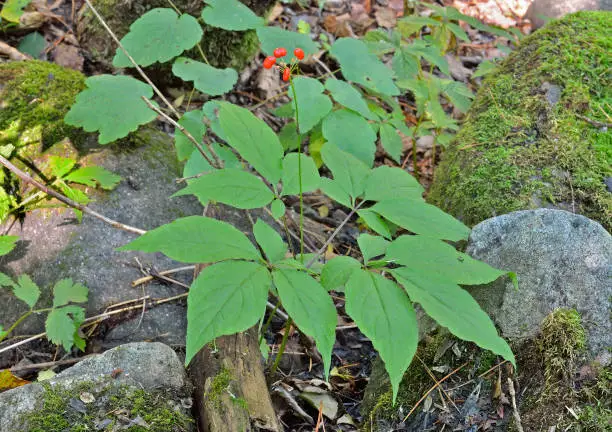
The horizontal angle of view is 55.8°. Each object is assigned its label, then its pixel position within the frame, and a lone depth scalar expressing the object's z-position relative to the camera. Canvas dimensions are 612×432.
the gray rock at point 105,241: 2.43
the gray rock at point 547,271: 1.86
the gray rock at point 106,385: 1.60
